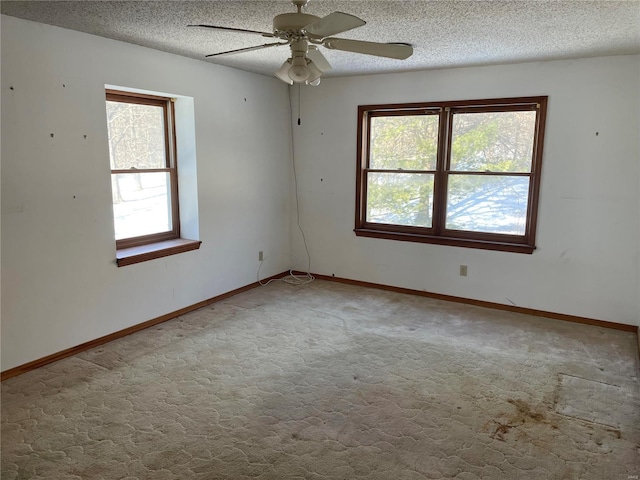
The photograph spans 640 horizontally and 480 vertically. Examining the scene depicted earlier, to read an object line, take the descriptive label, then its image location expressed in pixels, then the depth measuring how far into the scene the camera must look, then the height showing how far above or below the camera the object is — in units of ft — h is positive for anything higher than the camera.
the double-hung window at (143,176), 12.66 -0.40
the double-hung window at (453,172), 14.21 -0.22
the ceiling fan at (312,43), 7.38 +2.13
